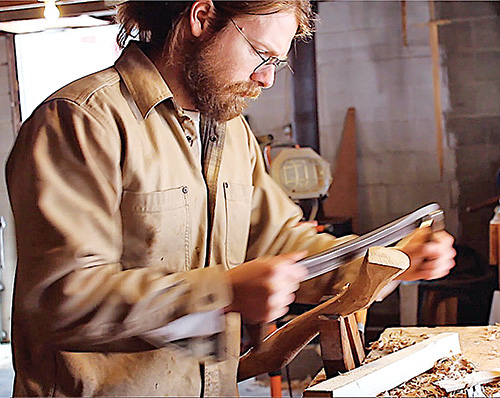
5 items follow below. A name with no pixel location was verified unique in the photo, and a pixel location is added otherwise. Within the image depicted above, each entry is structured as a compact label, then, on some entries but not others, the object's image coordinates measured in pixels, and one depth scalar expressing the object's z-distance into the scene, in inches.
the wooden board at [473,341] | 79.0
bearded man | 51.6
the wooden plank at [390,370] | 60.2
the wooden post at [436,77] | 202.4
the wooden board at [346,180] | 209.8
